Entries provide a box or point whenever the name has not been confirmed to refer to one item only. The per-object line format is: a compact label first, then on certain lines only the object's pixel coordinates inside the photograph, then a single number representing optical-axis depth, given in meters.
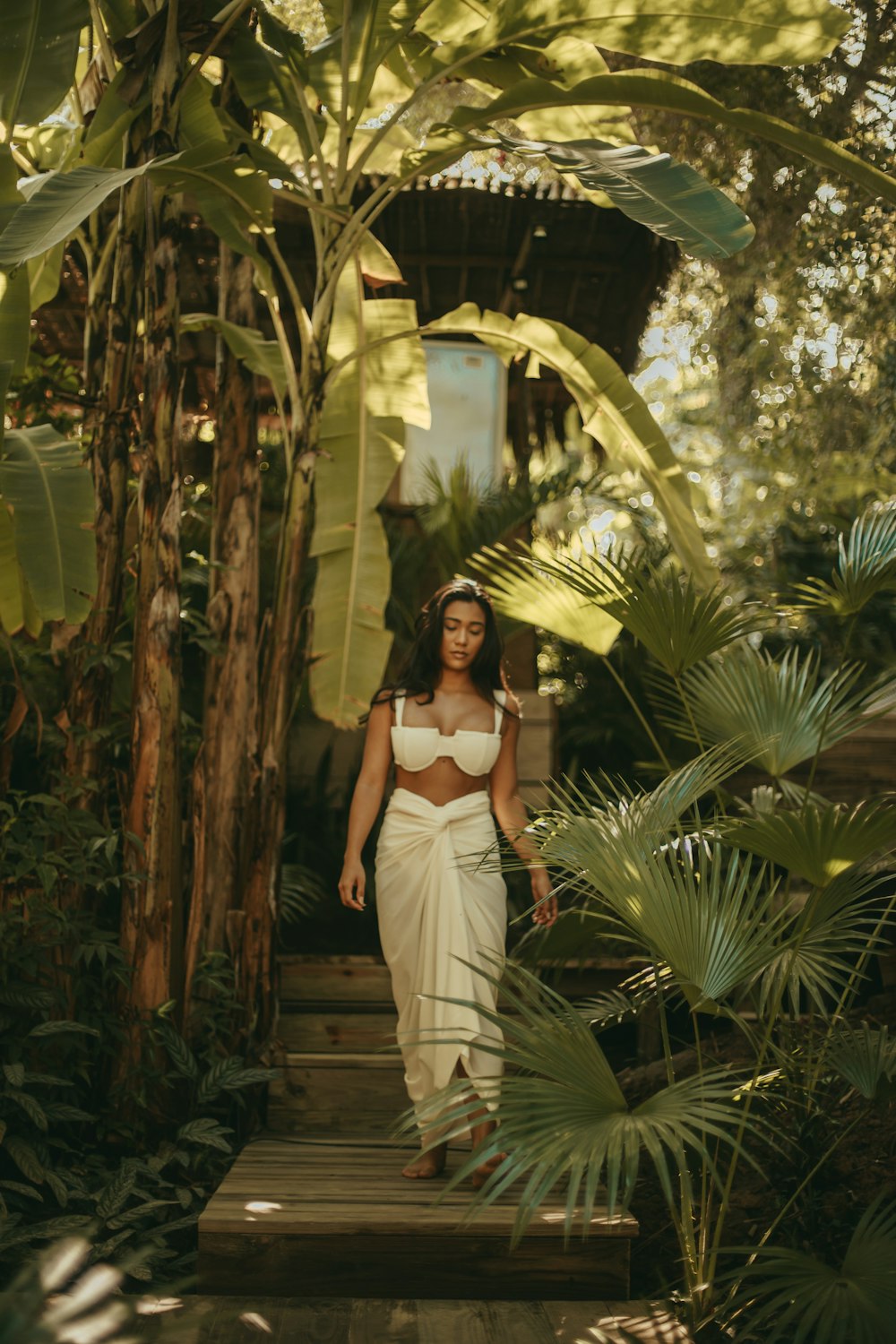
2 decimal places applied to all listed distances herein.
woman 4.04
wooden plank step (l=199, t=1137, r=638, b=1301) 3.33
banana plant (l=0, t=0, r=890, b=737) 4.43
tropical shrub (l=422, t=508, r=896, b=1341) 2.66
